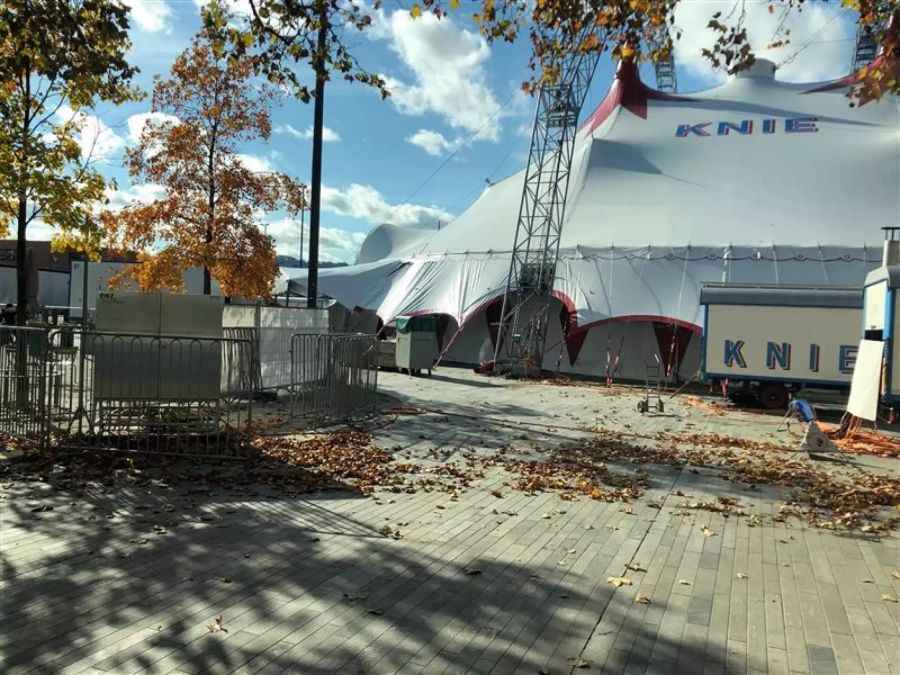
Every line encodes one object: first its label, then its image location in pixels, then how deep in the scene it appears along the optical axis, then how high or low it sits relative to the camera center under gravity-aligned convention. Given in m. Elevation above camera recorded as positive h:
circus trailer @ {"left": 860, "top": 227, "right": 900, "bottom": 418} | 12.62 +0.26
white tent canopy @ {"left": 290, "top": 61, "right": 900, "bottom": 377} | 23.44 +4.48
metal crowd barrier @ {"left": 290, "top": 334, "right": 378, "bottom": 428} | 10.56 -0.89
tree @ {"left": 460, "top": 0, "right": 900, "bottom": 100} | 7.24 +3.36
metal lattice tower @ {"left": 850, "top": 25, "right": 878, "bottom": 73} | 30.36 +13.66
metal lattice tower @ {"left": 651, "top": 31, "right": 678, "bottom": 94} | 39.17 +15.01
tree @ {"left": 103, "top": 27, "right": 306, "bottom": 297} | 15.62 +2.92
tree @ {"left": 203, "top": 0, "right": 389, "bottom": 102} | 7.38 +3.16
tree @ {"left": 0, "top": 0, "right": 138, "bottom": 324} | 7.28 +2.87
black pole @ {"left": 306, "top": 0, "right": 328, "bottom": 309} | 13.43 +2.59
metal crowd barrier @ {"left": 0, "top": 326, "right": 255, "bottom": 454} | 8.17 -0.95
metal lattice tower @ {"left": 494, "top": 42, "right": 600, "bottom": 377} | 25.42 +3.55
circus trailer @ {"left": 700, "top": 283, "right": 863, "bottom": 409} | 17.06 +0.05
